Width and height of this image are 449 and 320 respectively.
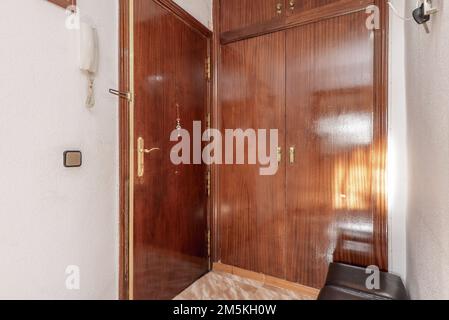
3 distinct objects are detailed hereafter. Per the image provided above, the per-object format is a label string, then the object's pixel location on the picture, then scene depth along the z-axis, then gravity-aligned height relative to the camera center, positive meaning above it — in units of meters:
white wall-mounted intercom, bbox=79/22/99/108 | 1.19 +0.53
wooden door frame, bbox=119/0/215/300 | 1.44 +0.10
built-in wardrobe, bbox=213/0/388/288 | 1.70 +0.24
